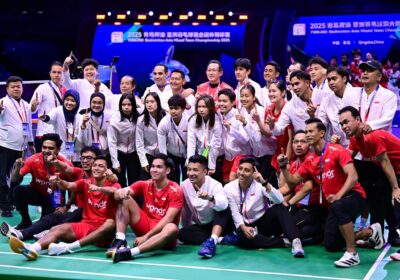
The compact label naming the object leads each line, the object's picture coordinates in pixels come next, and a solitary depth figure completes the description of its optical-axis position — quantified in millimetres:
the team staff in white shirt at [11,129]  9305
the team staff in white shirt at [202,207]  7379
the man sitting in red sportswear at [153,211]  7059
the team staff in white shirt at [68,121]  8867
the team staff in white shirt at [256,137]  8156
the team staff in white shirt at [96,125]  8680
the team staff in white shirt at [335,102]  8023
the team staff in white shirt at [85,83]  9852
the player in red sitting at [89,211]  7090
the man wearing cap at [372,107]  7426
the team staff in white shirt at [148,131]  8602
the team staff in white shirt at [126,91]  8885
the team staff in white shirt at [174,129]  8375
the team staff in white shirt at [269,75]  9305
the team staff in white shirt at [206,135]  8227
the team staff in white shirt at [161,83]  9383
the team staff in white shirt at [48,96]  9656
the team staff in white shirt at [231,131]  8195
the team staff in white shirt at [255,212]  7285
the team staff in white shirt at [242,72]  9297
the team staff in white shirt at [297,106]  8133
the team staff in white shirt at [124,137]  8656
